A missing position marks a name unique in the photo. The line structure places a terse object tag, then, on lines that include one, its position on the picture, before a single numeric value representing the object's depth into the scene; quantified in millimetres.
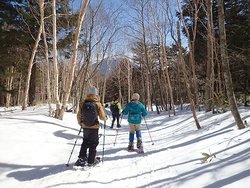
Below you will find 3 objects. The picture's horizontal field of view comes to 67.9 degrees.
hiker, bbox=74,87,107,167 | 4340
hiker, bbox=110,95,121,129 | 10258
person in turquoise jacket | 5758
